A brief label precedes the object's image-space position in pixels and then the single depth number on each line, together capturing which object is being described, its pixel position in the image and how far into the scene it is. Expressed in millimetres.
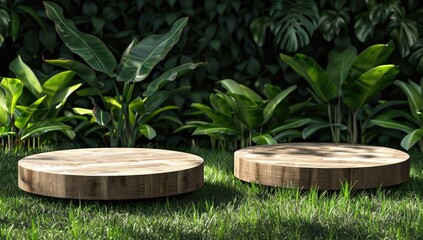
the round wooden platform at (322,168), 3502
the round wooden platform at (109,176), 3193
